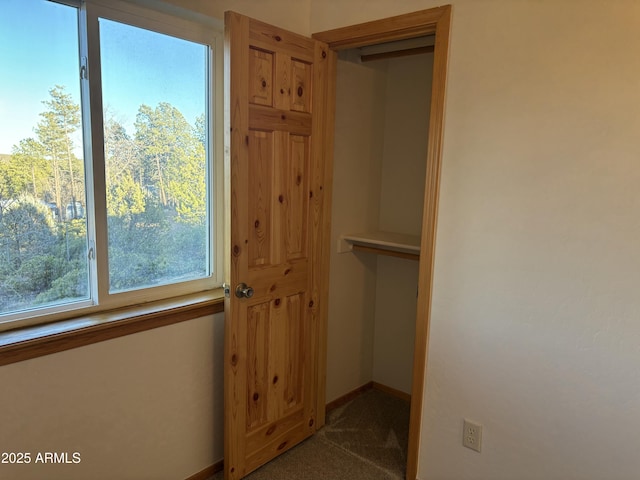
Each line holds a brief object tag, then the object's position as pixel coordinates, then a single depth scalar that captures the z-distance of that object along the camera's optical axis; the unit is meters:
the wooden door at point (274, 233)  1.92
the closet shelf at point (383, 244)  2.52
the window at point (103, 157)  1.57
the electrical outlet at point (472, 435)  1.96
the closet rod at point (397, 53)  2.49
